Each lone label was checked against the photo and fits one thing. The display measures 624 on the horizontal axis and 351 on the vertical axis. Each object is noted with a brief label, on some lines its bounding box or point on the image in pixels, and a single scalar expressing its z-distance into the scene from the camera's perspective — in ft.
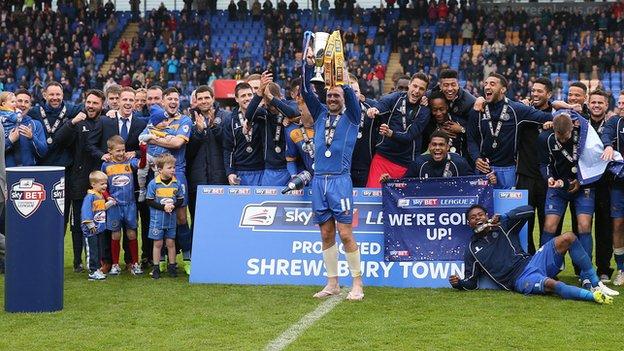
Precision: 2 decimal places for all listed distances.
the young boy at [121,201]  36.40
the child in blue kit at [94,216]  35.76
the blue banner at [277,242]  33.50
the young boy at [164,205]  35.40
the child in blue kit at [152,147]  36.22
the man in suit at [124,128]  37.19
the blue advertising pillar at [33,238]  28.45
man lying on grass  30.60
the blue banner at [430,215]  33.58
